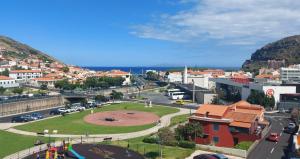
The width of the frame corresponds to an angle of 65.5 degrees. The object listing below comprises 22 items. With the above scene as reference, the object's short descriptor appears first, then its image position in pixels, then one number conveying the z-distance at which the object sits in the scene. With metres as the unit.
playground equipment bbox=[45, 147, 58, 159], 24.94
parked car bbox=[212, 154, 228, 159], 25.09
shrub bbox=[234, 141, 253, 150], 29.49
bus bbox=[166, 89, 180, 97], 85.84
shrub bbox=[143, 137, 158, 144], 32.32
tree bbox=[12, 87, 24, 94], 73.41
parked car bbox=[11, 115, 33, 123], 46.17
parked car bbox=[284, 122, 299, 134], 38.03
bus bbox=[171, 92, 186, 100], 78.76
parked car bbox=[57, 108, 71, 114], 53.42
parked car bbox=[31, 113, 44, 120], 48.00
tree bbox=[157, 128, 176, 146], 29.92
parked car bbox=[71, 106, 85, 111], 56.25
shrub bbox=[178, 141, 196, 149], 30.07
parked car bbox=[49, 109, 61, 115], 53.72
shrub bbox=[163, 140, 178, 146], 30.77
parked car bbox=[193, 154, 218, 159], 24.92
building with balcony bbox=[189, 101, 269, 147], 33.07
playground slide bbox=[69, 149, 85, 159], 26.51
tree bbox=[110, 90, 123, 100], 71.82
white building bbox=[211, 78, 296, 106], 59.81
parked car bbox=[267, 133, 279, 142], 33.48
